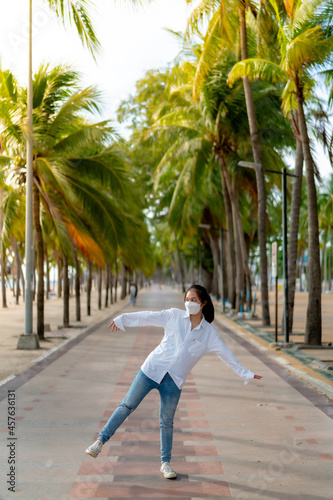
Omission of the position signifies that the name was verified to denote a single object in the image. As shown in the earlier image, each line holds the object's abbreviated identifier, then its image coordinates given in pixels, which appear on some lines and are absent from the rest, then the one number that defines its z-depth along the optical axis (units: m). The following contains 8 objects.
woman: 5.90
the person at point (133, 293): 44.29
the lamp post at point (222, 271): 42.59
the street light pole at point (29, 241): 17.38
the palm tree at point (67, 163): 18.95
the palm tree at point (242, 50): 19.83
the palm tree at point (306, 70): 15.66
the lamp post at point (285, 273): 18.09
